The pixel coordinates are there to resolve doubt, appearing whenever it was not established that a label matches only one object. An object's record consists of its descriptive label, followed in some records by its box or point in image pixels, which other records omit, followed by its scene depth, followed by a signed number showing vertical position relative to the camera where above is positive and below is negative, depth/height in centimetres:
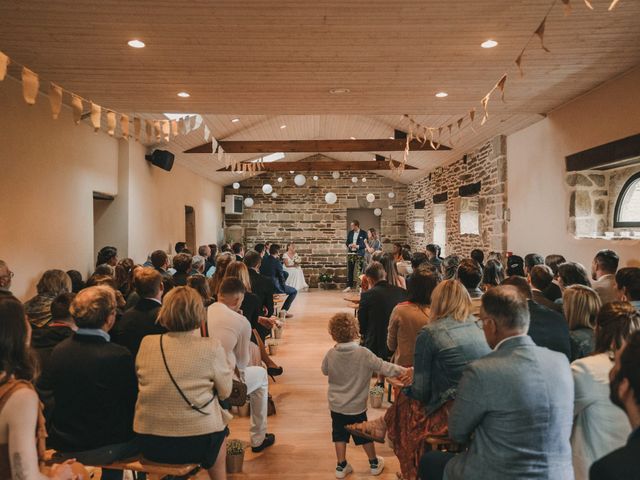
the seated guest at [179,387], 224 -68
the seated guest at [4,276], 392 -30
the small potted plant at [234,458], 327 -147
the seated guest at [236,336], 313 -63
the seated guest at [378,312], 410 -64
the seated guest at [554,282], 384 -40
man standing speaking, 1359 -22
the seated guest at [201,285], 386 -38
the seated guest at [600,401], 184 -64
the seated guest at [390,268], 496 -33
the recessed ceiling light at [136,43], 383 +151
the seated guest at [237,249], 795 -21
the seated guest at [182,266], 491 -30
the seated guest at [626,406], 105 -39
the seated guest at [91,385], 219 -66
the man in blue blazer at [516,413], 166 -61
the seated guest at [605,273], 394 -33
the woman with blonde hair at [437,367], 230 -62
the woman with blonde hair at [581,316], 265 -45
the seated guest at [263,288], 502 -54
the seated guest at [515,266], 505 -33
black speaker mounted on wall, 848 +135
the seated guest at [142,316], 289 -47
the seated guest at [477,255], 650 -28
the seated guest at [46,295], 337 -41
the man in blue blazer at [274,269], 798 -54
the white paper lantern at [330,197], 1351 +104
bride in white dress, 1177 -87
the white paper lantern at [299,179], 1248 +142
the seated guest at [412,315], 325 -53
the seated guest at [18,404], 146 -49
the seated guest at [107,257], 602 -24
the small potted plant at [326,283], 1500 -144
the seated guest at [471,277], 379 -33
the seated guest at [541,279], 376 -35
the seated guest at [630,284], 301 -32
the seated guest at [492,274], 427 -35
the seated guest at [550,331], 260 -51
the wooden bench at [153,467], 224 -106
